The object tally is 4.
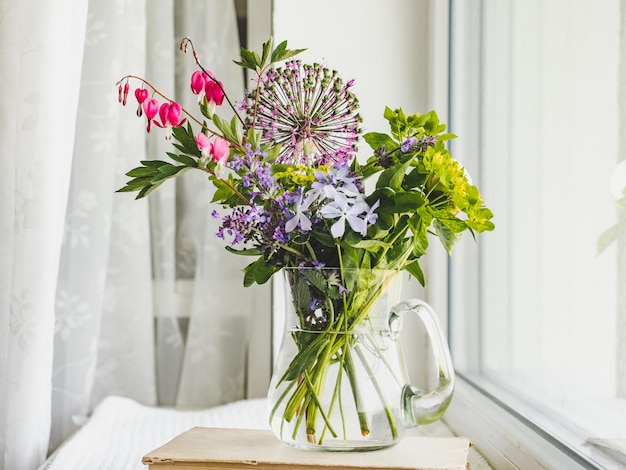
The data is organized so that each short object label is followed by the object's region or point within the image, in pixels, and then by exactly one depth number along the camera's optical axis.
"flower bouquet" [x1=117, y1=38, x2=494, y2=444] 0.64
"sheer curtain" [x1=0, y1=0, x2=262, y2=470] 1.09
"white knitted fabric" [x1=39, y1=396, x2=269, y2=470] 1.00
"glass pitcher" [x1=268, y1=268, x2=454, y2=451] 0.67
